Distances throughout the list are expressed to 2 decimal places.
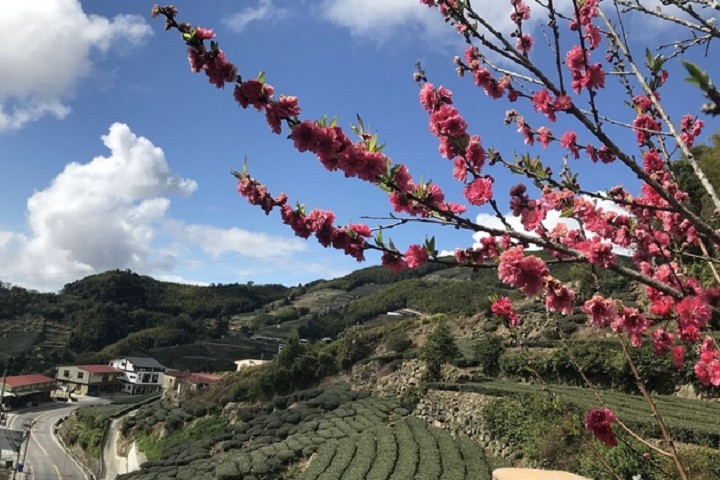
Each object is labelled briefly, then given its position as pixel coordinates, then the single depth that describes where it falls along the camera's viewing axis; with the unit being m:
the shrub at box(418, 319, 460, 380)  26.47
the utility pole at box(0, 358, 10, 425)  51.73
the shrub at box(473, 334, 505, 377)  26.20
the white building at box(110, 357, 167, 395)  80.56
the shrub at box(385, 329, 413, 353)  35.10
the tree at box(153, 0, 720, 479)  2.83
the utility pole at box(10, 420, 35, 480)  33.59
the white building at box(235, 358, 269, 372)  62.52
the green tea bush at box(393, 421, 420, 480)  14.71
